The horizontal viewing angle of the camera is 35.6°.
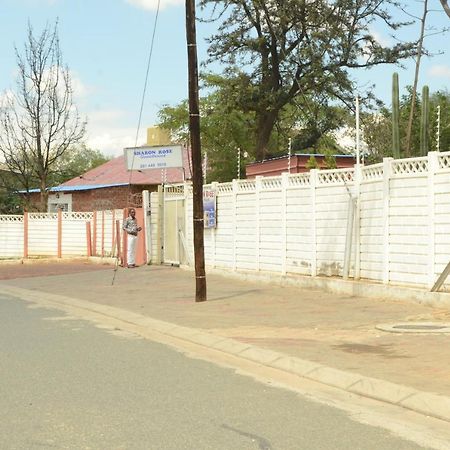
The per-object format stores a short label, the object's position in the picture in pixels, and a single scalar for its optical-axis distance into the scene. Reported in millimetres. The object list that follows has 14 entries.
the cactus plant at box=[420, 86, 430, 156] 14328
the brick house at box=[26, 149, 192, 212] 37719
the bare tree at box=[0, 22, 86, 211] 32375
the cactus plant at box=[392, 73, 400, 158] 14640
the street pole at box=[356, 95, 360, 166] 13316
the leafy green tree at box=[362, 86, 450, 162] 33750
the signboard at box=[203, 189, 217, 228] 18922
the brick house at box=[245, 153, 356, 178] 21688
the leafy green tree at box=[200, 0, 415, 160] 30219
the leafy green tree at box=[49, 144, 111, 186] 55031
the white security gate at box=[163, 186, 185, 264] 21344
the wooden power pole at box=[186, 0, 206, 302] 13445
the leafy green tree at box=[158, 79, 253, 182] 39562
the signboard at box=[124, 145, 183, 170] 22547
